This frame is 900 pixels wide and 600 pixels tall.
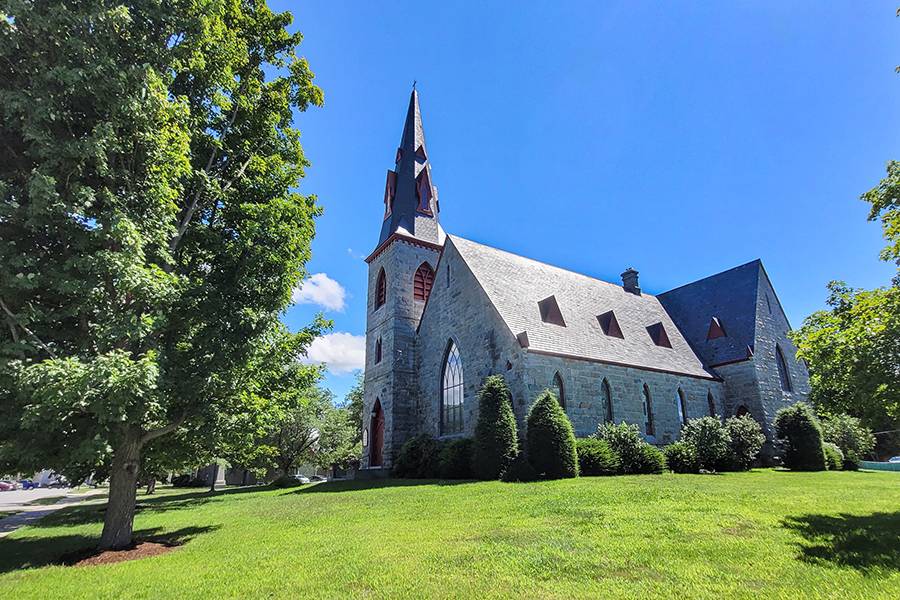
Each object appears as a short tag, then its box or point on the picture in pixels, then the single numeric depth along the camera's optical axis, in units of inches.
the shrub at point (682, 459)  695.1
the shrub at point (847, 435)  880.9
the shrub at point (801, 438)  757.9
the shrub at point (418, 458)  756.0
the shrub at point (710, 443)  708.7
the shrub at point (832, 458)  782.0
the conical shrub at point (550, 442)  592.4
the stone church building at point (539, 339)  756.6
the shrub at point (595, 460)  629.9
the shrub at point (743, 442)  746.2
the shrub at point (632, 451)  651.5
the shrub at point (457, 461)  684.7
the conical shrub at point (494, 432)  621.0
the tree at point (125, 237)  259.4
